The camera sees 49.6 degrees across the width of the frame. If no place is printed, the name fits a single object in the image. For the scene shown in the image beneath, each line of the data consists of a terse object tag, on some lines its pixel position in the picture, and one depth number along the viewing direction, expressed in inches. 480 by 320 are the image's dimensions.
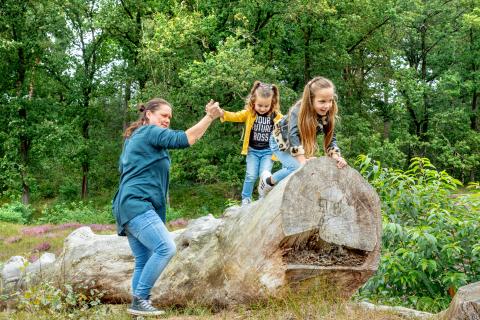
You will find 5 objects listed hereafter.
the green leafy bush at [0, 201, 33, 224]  810.8
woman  181.5
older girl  210.0
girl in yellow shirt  275.1
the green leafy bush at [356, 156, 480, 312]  243.1
